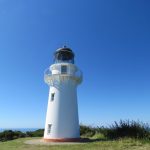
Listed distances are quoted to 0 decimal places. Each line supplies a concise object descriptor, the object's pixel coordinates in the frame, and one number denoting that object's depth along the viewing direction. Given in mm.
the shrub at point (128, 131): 10674
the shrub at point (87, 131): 15527
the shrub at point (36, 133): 17603
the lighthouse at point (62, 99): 12341
